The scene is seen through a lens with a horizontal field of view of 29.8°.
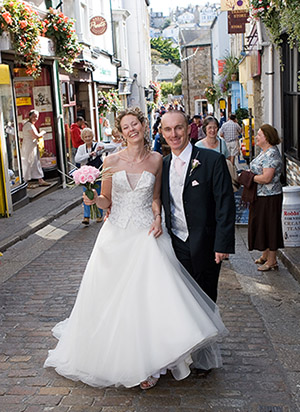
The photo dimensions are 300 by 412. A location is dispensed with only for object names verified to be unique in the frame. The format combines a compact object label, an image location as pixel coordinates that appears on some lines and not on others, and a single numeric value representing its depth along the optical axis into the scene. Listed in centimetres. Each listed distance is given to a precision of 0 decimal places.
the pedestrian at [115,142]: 1125
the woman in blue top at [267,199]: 661
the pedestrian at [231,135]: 1731
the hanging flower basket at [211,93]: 3856
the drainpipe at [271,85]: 1289
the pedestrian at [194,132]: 1827
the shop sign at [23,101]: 1453
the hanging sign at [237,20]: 1816
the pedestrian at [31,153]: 1412
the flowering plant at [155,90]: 3953
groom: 409
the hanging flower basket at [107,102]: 2217
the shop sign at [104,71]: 2192
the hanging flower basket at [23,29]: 1105
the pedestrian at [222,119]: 2807
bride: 391
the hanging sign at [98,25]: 2034
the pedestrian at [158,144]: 1370
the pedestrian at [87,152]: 1012
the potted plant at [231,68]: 2561
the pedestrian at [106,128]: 2006
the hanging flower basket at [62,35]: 1401
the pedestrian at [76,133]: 1606
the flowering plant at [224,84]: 2892
